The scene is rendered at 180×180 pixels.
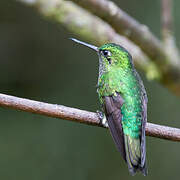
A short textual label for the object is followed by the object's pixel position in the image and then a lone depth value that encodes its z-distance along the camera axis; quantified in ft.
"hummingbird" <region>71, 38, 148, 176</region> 20.88
